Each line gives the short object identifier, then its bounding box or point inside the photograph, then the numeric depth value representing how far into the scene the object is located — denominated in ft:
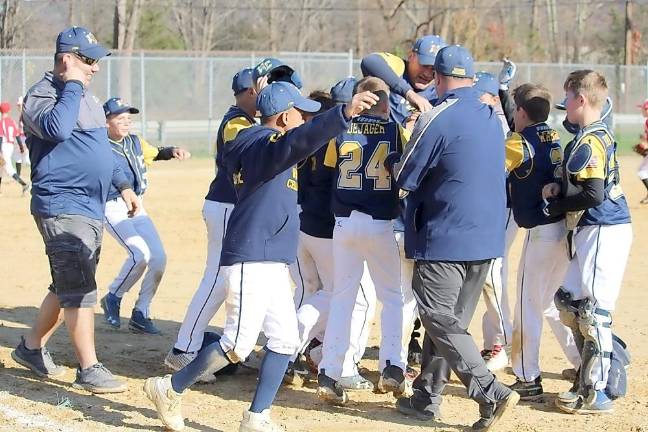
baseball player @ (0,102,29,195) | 132.46
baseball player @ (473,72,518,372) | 50.78
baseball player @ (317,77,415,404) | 44.83
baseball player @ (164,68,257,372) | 48.32
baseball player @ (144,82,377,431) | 39.32
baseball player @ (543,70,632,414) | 43.06
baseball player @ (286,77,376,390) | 47.39
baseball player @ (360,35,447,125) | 48.26
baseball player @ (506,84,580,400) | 45.44
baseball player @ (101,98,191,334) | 57.88
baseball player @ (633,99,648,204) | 110.11
